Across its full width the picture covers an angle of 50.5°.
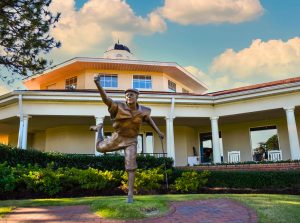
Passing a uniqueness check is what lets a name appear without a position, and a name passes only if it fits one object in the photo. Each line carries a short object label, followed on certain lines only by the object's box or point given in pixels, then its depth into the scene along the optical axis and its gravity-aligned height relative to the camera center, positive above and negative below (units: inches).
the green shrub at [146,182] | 436.5 -13.2
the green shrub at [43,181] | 391.5 -8.8
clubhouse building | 625.6 +121.1
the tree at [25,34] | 400.2 +180.1
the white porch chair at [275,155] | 666.2 +30.7
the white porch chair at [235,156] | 701.3 +31.5
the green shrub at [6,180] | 372.6 -6.1
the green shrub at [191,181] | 456.1 -14.0
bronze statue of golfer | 256.4 +37.3
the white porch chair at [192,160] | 761.0 +26.6
